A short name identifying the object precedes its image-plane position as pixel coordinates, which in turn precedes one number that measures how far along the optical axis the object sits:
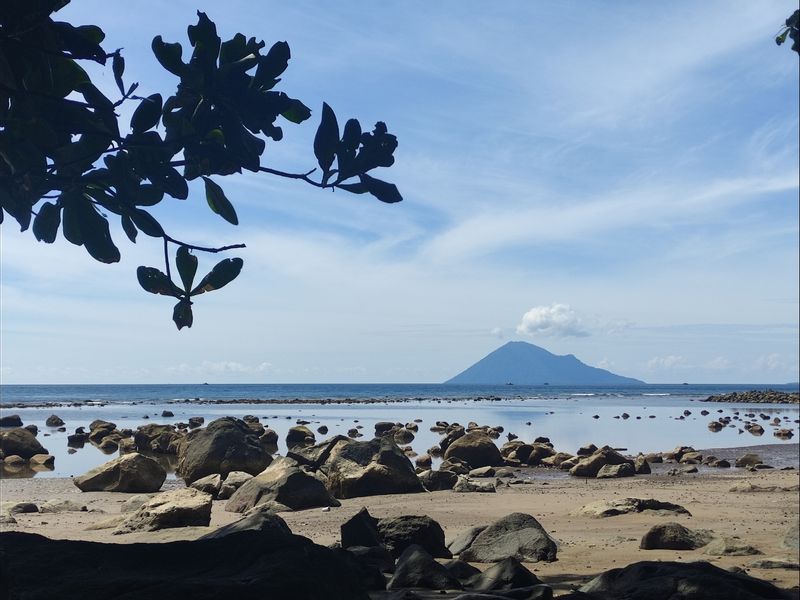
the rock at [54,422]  40.79
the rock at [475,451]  20.62
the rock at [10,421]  39.78
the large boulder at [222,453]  16.19
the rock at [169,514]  9.28
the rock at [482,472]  18.52
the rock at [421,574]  5.93
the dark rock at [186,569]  3.67
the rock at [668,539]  8.39
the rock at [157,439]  24.61
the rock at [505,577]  5.94
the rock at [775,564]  7.02
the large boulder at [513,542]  7.97
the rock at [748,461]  21.27
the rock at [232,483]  13.61
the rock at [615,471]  18.17
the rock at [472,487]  14.66
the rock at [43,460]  21.41
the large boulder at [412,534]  8.00
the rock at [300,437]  27.88
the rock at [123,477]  14.67
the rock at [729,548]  7.89
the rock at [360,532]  7.71
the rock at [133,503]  11.54
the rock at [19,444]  21.92
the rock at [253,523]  5.91
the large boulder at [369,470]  13.93
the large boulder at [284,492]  11.81
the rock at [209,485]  13.80
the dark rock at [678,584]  5.06
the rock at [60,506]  11.89
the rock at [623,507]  11.04
